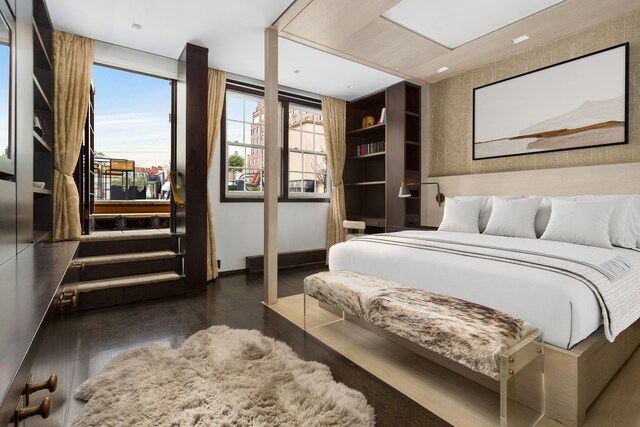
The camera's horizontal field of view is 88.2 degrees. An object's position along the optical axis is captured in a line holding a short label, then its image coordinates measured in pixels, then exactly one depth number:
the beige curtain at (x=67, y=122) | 3.20
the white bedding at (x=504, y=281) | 1.55
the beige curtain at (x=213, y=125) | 4.04
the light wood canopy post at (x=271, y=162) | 3.24
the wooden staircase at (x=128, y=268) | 3.12
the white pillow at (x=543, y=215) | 3.00
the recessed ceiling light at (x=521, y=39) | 3.39
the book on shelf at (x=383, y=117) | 4.95
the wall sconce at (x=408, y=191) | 4.25
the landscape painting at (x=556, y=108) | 3.07
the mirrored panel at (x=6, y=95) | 1.58
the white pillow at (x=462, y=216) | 3.38
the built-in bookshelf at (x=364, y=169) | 5.53
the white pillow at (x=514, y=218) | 2.96
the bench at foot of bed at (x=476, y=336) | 1.41
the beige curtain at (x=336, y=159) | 5.38
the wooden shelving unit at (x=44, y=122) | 2.83
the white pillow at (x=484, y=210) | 3.43
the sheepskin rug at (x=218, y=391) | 1.52
